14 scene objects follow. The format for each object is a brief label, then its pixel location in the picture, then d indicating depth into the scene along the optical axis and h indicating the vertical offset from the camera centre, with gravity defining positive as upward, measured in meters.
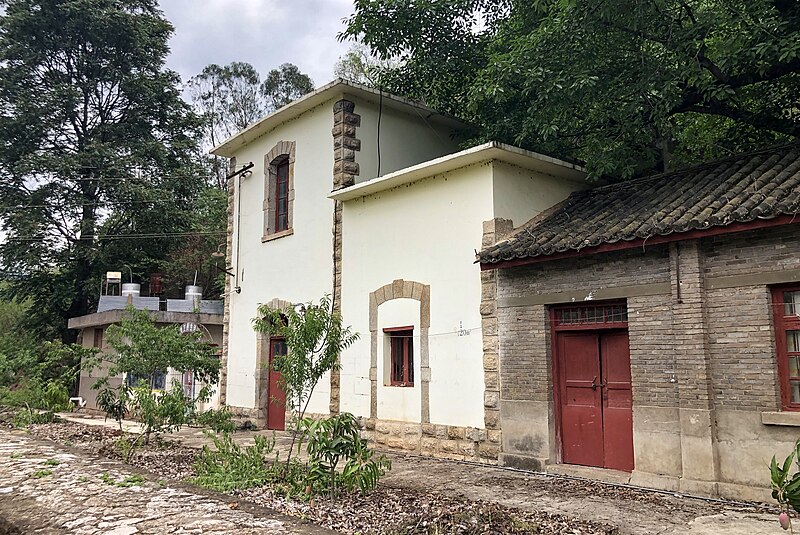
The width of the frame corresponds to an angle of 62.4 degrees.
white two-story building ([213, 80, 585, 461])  10.09 +2.18
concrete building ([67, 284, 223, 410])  16.39 +1.28
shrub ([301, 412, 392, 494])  7.04 -0.95
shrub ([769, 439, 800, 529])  3.73 -0.69
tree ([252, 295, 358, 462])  7.83 +0.26
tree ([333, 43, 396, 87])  26.56 +12.27
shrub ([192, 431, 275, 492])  7.94 -1.26
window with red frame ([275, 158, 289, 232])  14.46 +3.75
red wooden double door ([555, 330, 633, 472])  8.61 -0.41
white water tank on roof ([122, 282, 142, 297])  18.71 +2.24
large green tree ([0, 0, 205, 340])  22.91 +7.54
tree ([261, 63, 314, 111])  35.34 +15.10
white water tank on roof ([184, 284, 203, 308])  18.30 +2.07
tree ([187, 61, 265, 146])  35.53 +14.76
